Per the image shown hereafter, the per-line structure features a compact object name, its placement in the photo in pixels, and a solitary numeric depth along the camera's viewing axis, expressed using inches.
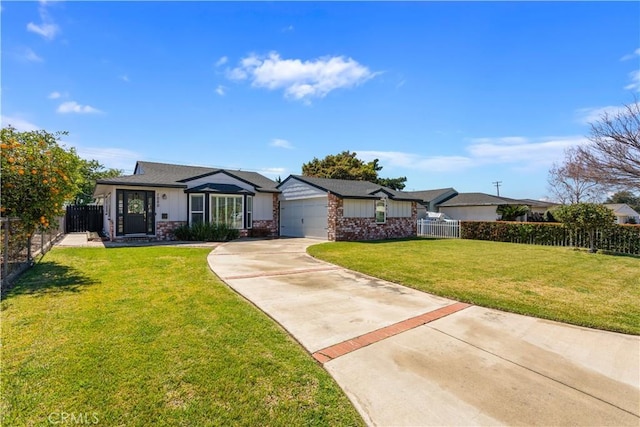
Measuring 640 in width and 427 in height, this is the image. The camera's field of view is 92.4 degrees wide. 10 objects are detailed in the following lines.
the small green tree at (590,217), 503.8
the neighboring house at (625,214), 1460.4
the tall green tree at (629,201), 1962.4
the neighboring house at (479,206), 1108.5
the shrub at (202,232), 584.2
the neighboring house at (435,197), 1253.3
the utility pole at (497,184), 1907.0
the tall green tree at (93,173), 1290.6
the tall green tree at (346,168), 1357.0
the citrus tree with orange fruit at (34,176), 254.2
